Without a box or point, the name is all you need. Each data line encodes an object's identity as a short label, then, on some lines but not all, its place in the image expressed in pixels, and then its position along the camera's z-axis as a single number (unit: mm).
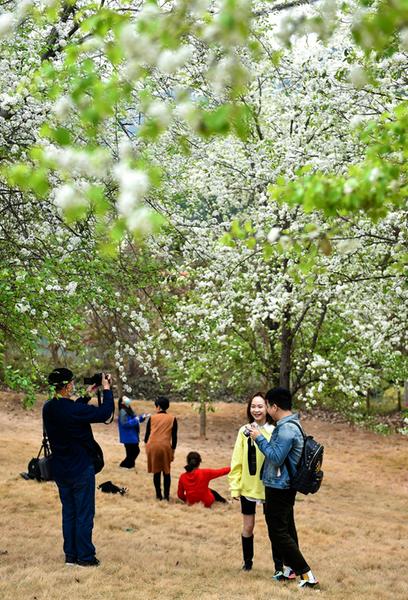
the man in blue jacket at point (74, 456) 7172
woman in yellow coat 7273
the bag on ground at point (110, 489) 12842
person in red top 12211
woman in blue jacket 14891
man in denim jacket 6586
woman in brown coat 12344
